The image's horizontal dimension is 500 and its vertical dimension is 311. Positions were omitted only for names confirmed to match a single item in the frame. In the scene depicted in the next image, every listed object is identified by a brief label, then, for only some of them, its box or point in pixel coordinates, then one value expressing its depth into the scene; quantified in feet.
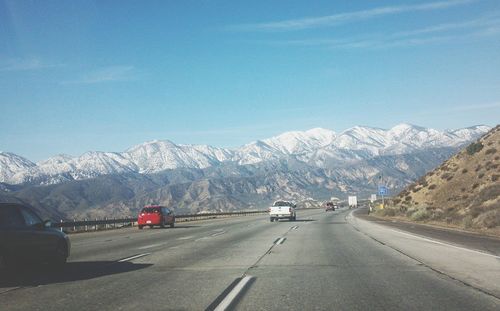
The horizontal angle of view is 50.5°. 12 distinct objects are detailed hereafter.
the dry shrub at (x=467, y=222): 93.18
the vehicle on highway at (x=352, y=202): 437.71
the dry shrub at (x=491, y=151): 173.19
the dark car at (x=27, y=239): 34.50
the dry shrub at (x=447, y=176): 179.03
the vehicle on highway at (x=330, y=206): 324.39
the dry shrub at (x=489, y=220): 86.06
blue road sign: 222.48
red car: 122.62
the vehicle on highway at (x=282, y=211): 146.10
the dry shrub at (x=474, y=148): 186.80
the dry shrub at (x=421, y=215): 130.93
